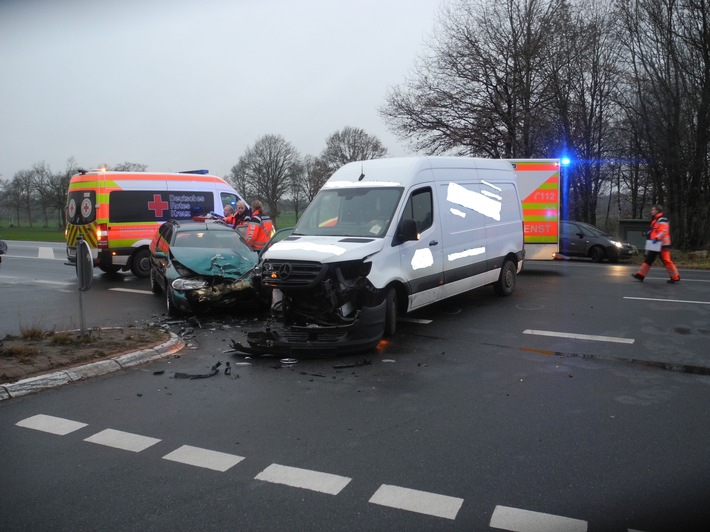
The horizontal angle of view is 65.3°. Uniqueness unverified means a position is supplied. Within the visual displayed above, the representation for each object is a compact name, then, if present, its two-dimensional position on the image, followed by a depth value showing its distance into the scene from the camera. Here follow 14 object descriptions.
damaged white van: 6.89
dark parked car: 18.81
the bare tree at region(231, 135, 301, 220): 67.44
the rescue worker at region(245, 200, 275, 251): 13.17
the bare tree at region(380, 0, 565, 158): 26.41
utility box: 22.41
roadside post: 7.14
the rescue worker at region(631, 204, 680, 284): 12.66
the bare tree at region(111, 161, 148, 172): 69.94
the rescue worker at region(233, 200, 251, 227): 14.15
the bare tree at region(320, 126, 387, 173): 69.00
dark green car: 9.17
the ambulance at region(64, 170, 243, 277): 14.49
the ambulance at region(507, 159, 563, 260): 14.25
